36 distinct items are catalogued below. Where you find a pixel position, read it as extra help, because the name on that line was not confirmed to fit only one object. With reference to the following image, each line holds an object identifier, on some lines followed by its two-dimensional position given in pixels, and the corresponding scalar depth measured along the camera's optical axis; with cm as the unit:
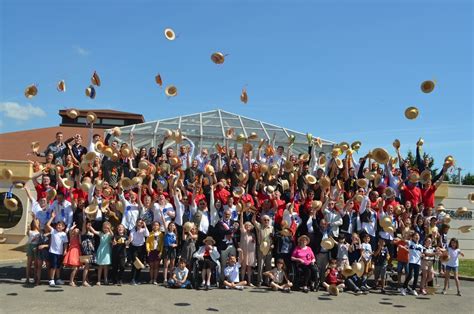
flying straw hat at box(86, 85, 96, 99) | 1150
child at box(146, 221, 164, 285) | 984
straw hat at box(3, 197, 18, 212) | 945
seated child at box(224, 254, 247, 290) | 986
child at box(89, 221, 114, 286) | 954
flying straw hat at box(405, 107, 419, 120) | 1090
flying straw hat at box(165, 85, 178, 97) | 1146
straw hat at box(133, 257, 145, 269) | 966
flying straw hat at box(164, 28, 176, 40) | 1026
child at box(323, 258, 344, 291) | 1016
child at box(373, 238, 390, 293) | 1039
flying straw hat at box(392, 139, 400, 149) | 1208
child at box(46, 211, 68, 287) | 930
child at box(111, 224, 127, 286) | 965
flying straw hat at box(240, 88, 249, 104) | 1183
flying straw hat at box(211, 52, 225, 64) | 1053
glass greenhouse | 1927
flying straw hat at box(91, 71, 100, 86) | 1151
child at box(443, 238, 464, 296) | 1065
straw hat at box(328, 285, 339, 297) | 950
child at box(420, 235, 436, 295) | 1036
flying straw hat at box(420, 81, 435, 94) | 1015
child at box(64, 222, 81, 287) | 931
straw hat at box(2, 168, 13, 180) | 967
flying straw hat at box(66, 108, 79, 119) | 1129
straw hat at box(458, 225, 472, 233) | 1074
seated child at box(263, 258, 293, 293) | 990
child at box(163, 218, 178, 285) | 988
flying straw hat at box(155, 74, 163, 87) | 1130
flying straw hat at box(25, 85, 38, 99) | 1073
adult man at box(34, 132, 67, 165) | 1070
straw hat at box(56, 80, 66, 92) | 1138
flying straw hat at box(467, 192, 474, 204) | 1164
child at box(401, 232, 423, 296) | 1027
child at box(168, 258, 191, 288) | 961
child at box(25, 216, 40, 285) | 945
